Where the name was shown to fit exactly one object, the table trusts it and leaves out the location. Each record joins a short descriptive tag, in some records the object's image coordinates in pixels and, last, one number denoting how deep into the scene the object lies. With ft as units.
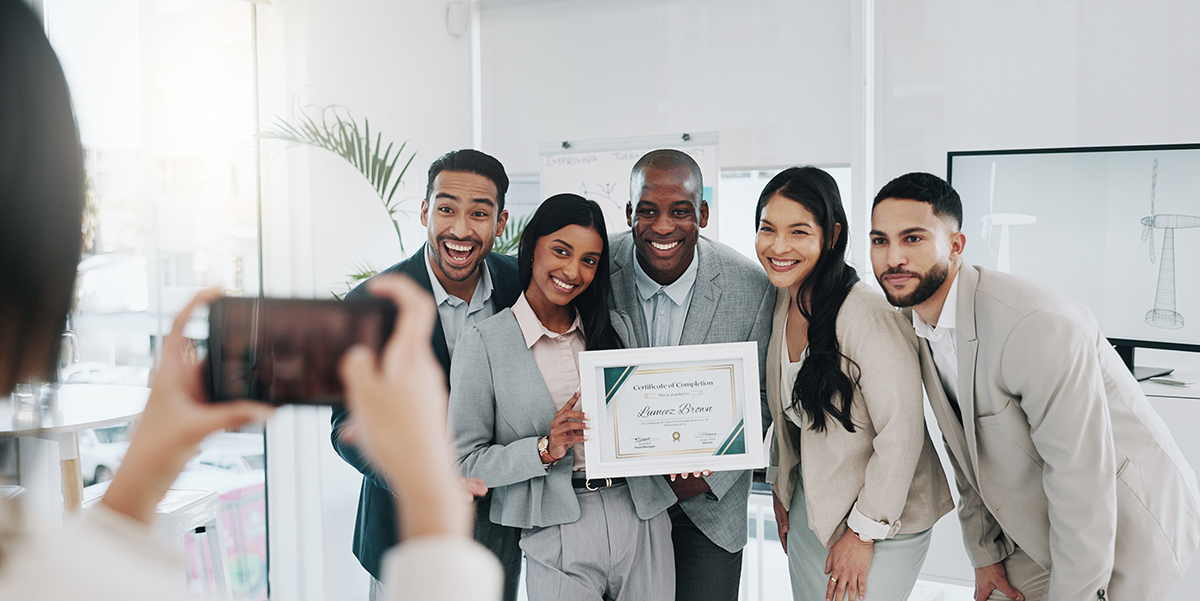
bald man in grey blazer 7.22
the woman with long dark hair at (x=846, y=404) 6.40
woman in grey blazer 6.43
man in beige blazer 5.92
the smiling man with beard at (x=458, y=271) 7.48
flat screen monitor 10.34
